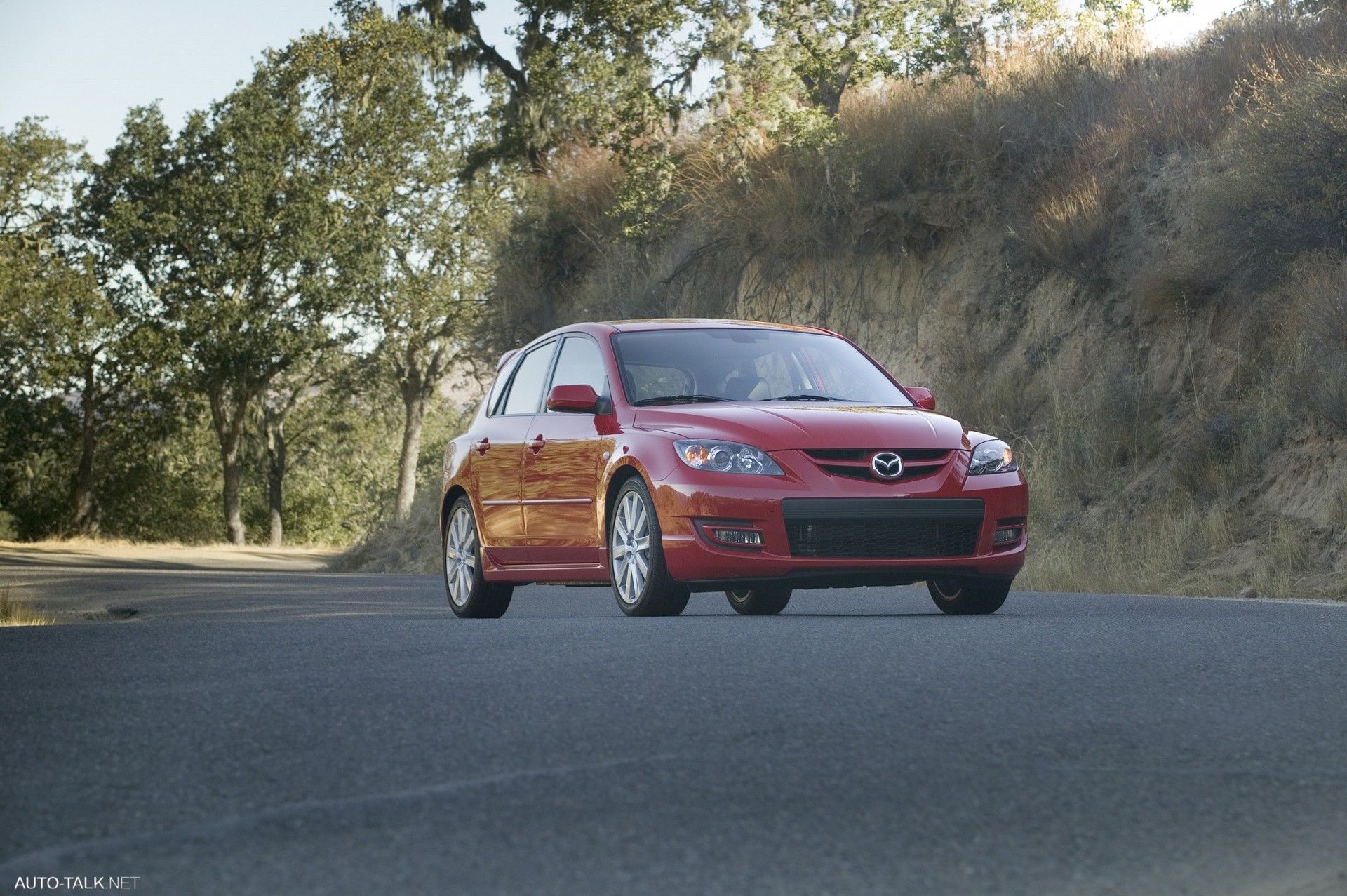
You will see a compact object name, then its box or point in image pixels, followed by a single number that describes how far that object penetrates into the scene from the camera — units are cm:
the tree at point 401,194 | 4912
